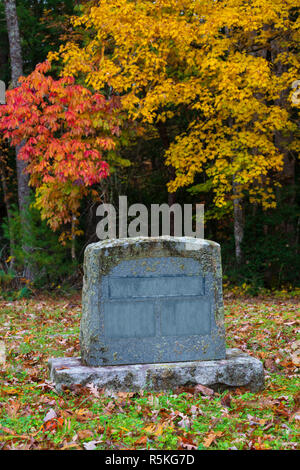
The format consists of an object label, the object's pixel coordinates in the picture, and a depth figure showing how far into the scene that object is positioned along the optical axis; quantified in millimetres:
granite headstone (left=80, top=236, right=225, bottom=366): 5707
